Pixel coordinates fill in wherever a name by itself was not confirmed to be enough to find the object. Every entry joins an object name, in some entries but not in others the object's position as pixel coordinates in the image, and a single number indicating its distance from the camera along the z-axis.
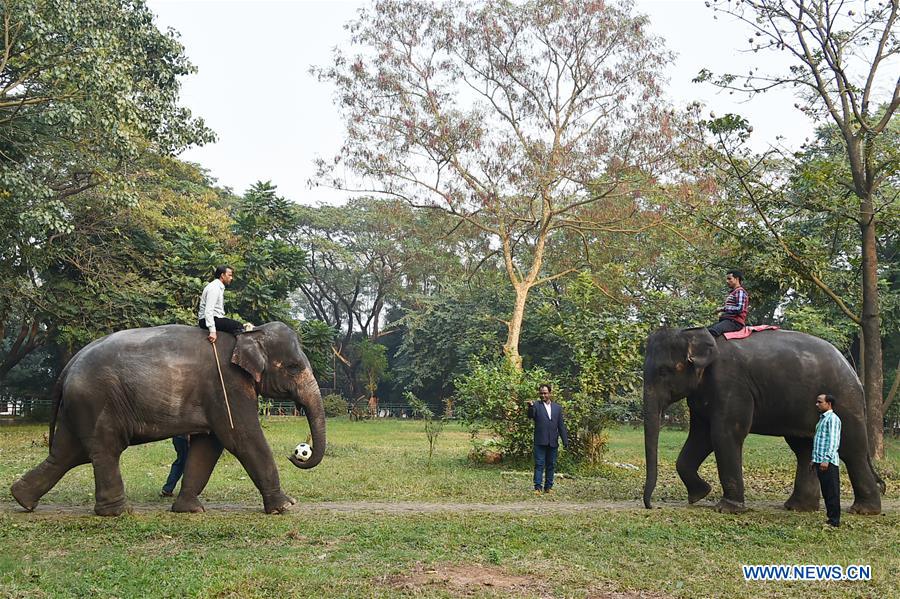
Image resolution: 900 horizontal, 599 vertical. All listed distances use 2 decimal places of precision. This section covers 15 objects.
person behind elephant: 12.36
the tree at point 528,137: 29.38
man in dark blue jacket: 13.28
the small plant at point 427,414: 18.36
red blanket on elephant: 11.88
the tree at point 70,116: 18.39
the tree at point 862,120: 15.63
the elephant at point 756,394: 11.46
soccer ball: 10.98
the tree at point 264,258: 29.77
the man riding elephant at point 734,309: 11.91
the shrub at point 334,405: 44.06
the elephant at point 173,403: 10.58
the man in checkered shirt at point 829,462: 9.98
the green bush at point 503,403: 17.36
